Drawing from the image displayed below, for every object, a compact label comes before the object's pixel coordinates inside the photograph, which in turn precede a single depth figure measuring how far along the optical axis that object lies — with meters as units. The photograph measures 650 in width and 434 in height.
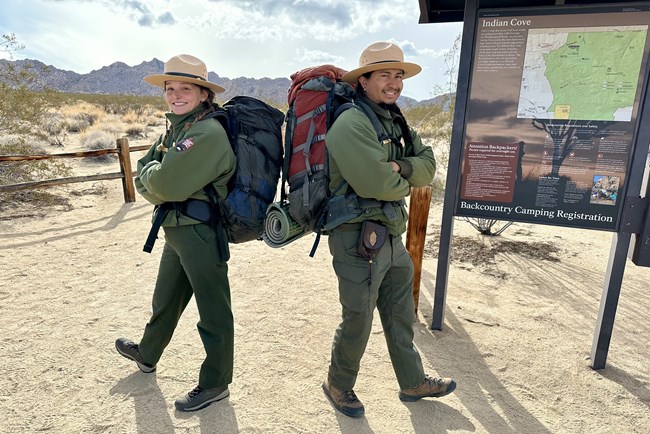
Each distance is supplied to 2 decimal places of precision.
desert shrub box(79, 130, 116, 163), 14.54
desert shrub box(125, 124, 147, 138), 18.67
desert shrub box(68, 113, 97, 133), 18.16
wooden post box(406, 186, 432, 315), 3.88
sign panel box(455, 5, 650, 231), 2.99
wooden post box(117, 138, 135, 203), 8.38
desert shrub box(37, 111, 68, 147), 14.46
